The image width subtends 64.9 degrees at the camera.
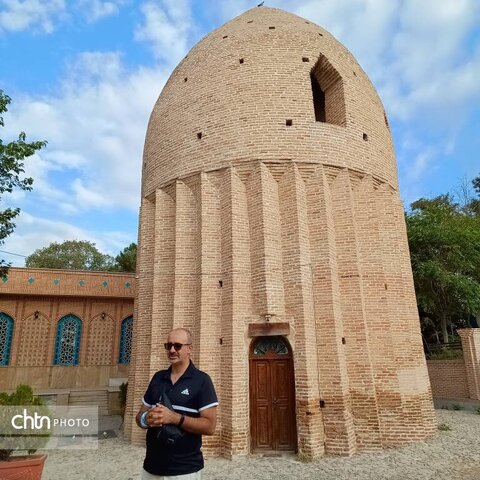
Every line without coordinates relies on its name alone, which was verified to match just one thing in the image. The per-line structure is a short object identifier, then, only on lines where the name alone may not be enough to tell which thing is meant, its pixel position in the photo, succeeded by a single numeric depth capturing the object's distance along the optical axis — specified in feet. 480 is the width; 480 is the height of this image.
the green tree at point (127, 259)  99.09
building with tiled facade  58.49
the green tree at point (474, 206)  87.86
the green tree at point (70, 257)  113.91
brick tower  27.71
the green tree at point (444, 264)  53.57
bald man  8.96
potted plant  18.66
